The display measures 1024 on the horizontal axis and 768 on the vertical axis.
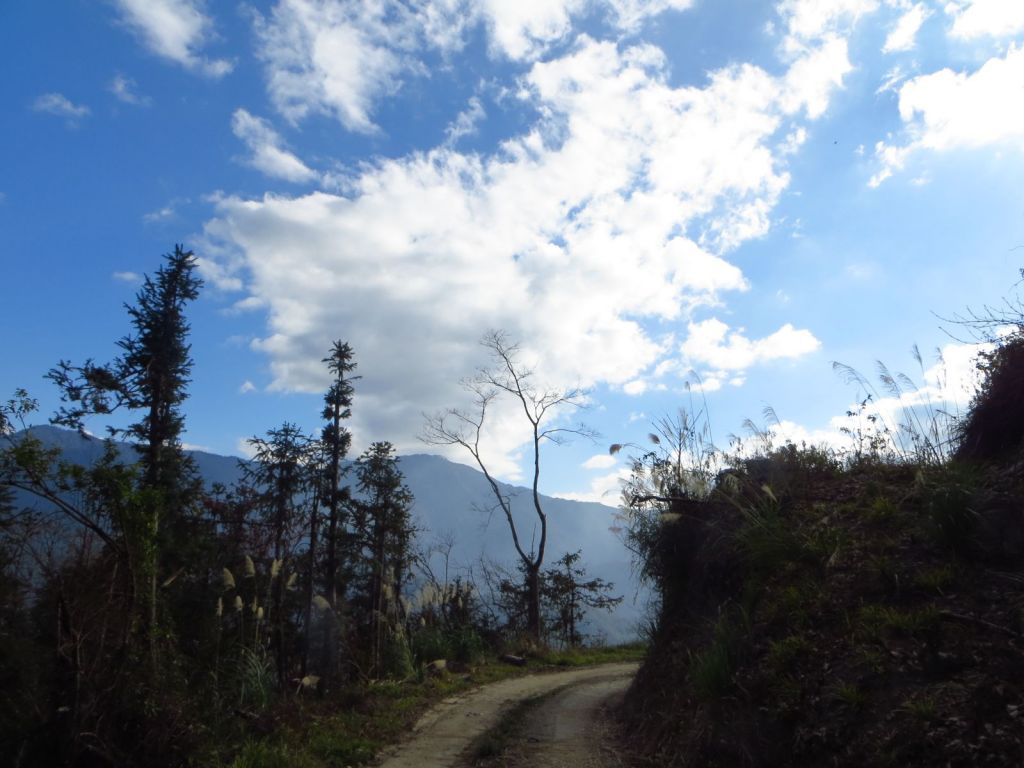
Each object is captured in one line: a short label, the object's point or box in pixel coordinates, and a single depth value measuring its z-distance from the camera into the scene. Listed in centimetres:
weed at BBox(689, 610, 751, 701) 663
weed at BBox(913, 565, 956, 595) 580
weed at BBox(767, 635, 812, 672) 604
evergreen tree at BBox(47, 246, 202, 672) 2017
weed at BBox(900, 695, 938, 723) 456
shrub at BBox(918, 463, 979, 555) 613
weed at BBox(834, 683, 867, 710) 505
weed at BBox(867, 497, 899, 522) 734
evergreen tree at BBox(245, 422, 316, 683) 2734
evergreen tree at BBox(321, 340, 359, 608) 2612
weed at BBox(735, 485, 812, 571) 750
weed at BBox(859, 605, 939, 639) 541
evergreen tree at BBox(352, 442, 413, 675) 2578
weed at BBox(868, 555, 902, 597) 609
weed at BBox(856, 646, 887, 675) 524
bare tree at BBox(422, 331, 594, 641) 2752
